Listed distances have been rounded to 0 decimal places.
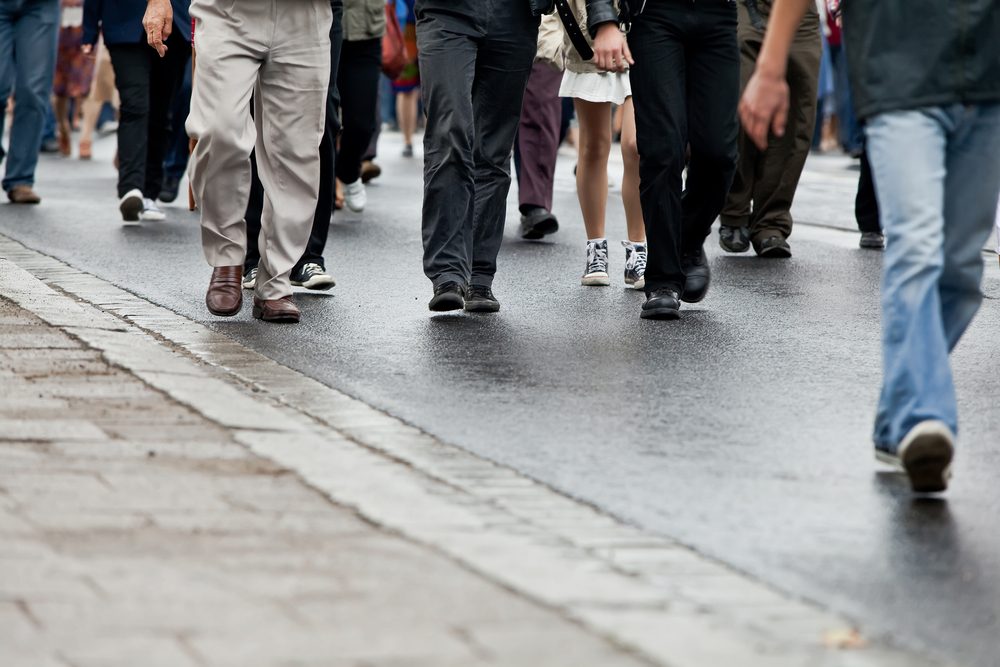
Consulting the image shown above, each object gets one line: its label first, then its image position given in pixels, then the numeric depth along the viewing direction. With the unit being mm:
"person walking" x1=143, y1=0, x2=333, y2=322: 14328
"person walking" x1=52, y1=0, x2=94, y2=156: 39437
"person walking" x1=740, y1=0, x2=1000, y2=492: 9219
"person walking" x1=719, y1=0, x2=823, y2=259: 20922
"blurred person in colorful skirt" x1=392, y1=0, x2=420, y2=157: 25953
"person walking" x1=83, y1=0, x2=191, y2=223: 22844
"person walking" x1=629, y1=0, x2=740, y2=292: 14586
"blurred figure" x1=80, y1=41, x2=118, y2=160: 38812
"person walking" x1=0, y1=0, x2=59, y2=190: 25016
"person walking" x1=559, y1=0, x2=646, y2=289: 17906
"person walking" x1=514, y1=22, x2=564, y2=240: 22500
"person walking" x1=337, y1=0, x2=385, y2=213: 18531
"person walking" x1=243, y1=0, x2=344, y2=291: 16656
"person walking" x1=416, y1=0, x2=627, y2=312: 14680
